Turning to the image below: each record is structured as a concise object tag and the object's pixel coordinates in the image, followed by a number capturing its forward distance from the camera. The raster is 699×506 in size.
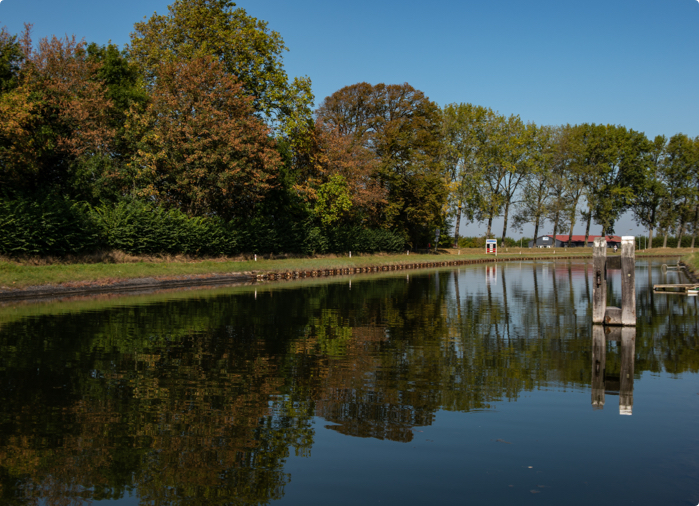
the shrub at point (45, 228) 27.50
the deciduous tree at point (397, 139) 70.38
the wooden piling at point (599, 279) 14.26
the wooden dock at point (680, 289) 24.22
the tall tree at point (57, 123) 34.06
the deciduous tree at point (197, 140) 38.12
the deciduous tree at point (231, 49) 44.22
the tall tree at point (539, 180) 91.19
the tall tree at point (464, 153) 85.50
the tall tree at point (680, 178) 100.06
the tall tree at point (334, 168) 54.03
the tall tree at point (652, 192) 100.19
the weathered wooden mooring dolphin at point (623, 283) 13.81
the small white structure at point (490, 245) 83.00
